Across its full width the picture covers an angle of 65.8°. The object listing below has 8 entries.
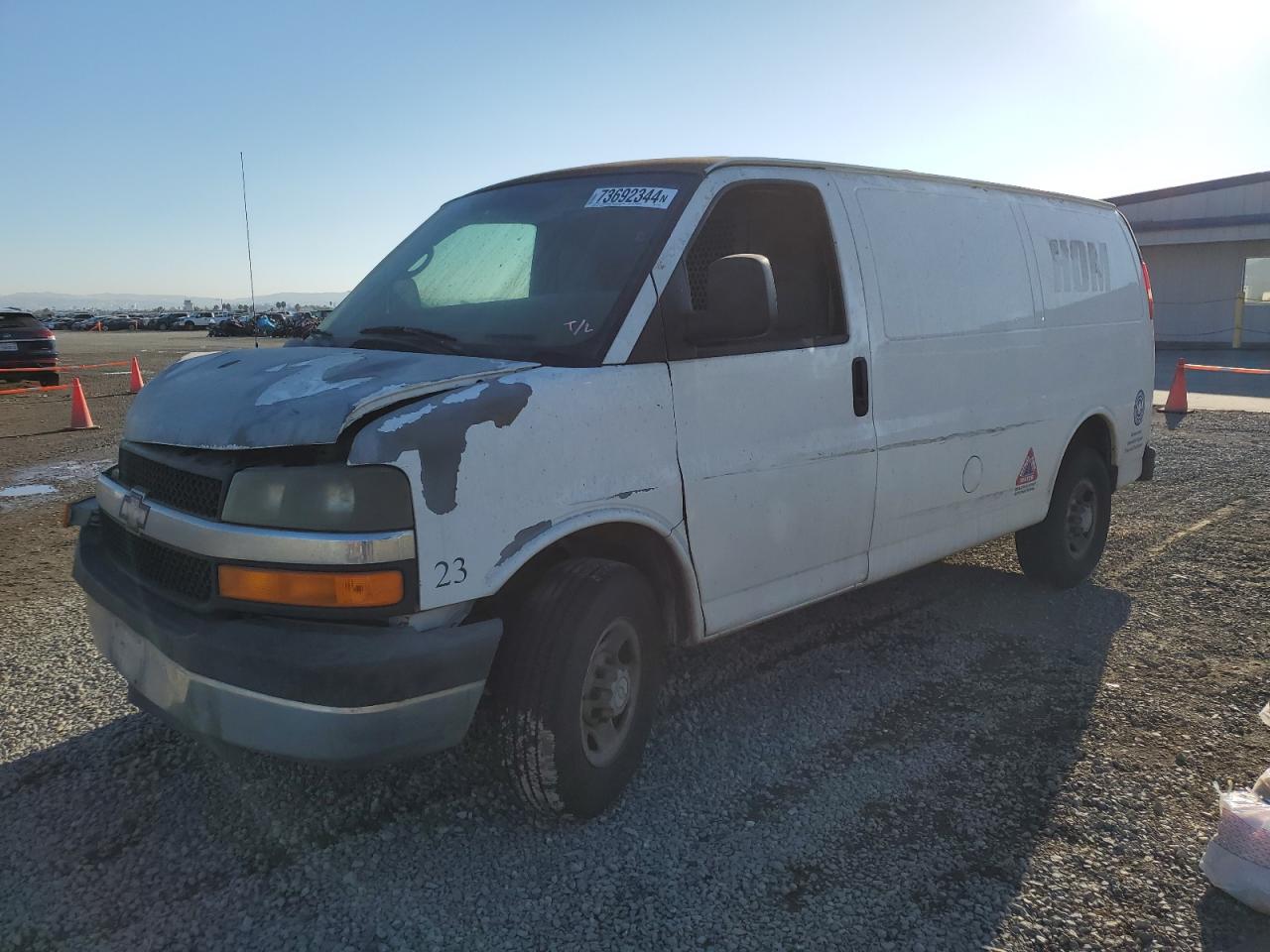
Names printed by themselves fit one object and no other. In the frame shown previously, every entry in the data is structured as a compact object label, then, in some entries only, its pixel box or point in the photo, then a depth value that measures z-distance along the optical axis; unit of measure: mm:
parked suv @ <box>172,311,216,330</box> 79312
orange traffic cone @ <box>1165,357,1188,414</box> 14305
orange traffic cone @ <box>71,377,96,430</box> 12625
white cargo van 2537
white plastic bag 2668
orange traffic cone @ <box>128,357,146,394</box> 18278
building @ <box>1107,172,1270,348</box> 27344
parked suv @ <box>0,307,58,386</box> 18031
